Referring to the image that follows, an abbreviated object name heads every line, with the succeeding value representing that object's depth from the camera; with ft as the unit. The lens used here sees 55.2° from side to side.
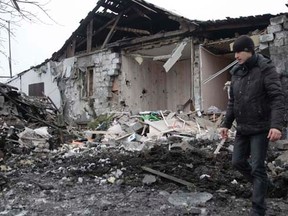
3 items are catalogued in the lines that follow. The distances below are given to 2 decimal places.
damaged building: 29.07
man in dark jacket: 7.97
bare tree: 16.06
